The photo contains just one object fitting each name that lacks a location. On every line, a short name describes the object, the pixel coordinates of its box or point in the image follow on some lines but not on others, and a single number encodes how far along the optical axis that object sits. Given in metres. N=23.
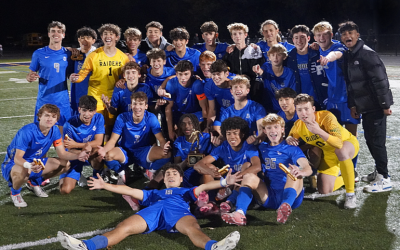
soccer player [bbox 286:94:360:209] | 4.75
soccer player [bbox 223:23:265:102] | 6.45
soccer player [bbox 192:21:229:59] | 6.94
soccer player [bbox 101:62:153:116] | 6.12
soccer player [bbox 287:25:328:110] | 5.83
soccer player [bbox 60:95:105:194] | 5.59
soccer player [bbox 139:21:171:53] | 7.14
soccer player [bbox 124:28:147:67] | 6.84
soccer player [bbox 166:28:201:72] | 6.72
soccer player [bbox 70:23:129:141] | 6.48
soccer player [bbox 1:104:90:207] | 5.03
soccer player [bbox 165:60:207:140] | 6.08
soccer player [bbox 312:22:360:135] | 5.74
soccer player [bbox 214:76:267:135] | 5.37
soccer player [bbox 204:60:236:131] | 5.79
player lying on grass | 3.62
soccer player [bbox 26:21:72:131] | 6.86
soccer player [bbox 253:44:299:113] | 5.84
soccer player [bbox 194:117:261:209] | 4.84
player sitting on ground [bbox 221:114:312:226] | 4.24
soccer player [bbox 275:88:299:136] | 5.29
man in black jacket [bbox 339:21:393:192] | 5.20
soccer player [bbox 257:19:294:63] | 6.57
